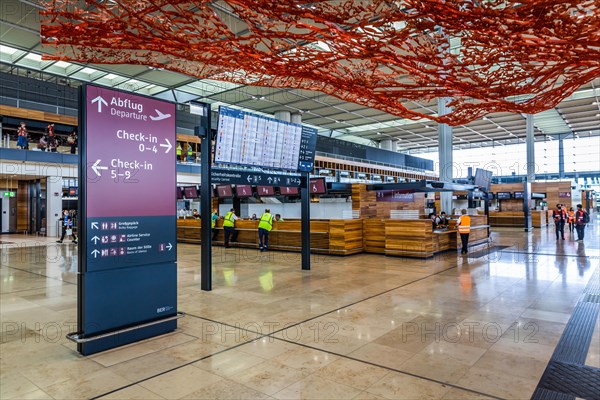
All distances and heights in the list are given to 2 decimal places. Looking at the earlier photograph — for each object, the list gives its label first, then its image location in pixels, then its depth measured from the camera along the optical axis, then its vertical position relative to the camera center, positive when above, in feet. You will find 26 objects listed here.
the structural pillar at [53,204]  62.90 +0.29
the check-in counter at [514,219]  85.20 -3.61
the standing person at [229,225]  45.32 -2.42
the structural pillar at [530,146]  86.22 +13.08
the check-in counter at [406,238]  34.42 -3.32
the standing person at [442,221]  42.80 -2.04
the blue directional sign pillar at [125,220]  12.38 -0.52
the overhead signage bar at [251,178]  23.00 +1.76
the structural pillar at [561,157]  140.25 +17.14
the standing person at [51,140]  59.00 +10.21
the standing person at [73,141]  61.25 +10.42
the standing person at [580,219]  48.55 -2.09
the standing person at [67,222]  53.47 -2.48
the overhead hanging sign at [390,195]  42.93 +1.00
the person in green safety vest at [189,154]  72.49 +9.93
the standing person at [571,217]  58.30 -2.23
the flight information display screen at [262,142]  22.97 +4.23
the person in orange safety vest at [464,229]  39.01 -2.64
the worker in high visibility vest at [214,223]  49.61 -2.47
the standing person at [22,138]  54.44 +9.68
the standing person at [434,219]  41.11 -1.71
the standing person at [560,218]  54.54 -2.19
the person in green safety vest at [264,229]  40.65 -2.66
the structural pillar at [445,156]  59.82 +7.78
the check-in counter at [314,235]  36.83 -3.34
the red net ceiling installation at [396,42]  12.01 +6.17
